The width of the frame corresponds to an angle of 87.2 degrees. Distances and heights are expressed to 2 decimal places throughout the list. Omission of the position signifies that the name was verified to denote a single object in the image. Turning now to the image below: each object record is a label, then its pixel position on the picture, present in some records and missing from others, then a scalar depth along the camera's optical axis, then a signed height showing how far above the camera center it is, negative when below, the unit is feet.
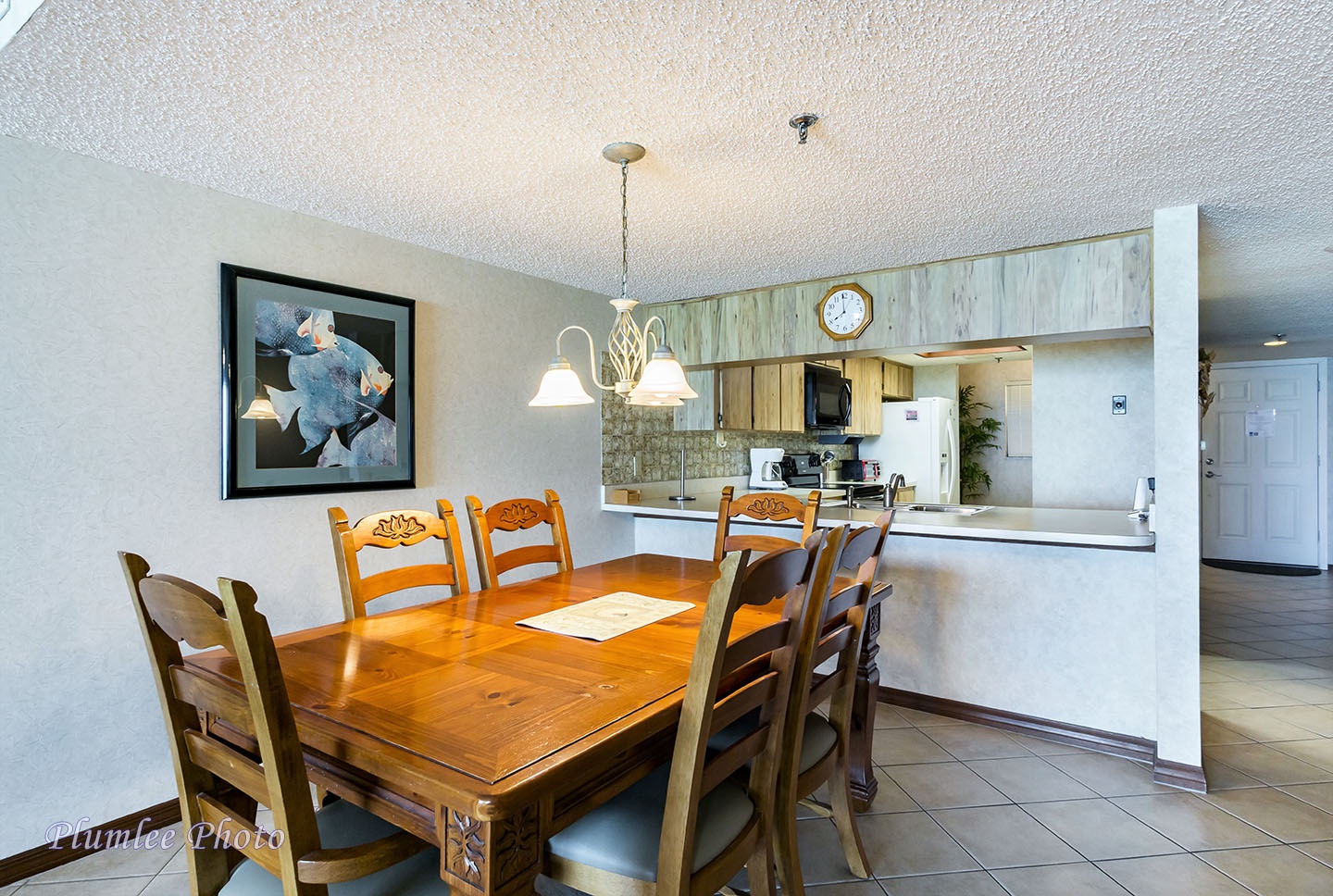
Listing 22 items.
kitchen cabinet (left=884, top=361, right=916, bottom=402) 21.93 +2.03
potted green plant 23.73 +0.10
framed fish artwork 8.05 +0.76
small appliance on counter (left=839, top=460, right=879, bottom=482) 20.58 -0.78
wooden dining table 3.30 -1.52
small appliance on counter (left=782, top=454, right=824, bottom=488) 17.92 -0.70
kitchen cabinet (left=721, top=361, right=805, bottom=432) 15.51 +1.09
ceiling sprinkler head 6.03 +2.82
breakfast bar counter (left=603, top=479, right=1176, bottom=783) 8.94 -2.48
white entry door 20.22 -0.66
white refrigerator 20.49 -0.06
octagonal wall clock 11.02 +2.14
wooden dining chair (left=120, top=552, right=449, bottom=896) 3.42 -1.79
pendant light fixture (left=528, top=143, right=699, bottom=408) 6.56 +0.62
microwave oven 17.24 +1.20
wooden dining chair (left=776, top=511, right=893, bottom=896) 5.05 -2.18
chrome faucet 11.45 -0.79
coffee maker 17.19 -0.56
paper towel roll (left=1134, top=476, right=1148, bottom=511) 10.66 -0.81
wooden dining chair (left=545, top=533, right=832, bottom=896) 3.84 -2.13
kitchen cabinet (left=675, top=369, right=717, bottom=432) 14.84 +0.83
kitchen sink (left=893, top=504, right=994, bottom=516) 11.89 -1.12
